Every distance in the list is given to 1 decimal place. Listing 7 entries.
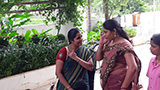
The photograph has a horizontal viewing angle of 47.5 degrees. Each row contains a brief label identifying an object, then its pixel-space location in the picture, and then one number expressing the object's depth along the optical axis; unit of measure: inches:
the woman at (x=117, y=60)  66.3
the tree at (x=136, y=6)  535.2
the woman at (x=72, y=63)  76.9
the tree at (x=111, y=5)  257.5
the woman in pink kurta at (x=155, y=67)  69.9
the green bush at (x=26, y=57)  143.0
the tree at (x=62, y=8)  158.6
